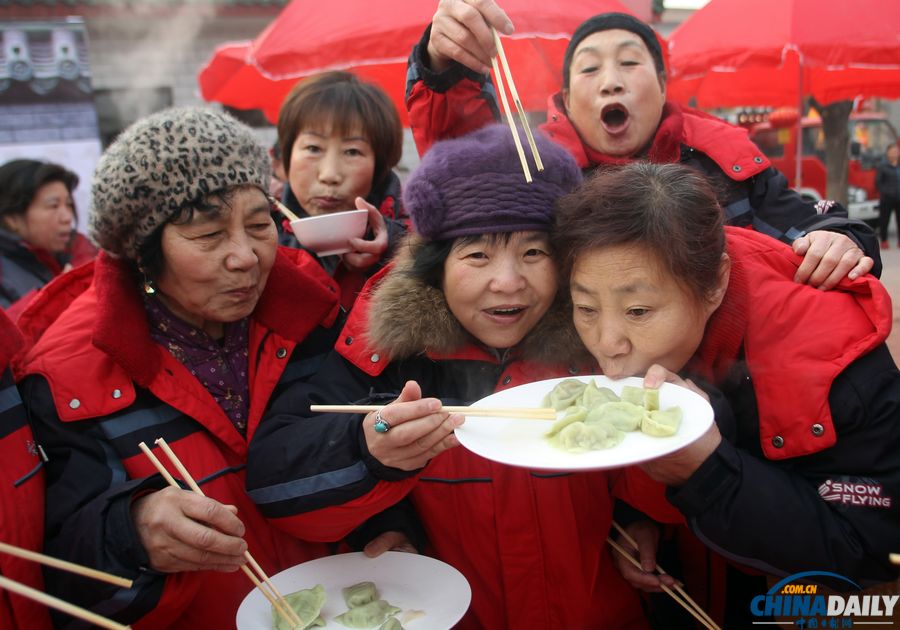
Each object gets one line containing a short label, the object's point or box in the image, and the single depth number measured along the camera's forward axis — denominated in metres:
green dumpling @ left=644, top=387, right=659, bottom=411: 1.57
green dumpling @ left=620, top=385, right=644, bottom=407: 1.61
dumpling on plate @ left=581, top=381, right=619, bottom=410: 1.64
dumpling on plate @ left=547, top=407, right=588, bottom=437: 1.58
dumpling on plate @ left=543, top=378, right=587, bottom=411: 1.67
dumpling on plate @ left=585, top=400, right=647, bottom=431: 1.54
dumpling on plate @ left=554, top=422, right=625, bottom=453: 1.49
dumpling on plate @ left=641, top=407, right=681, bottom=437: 1.44
